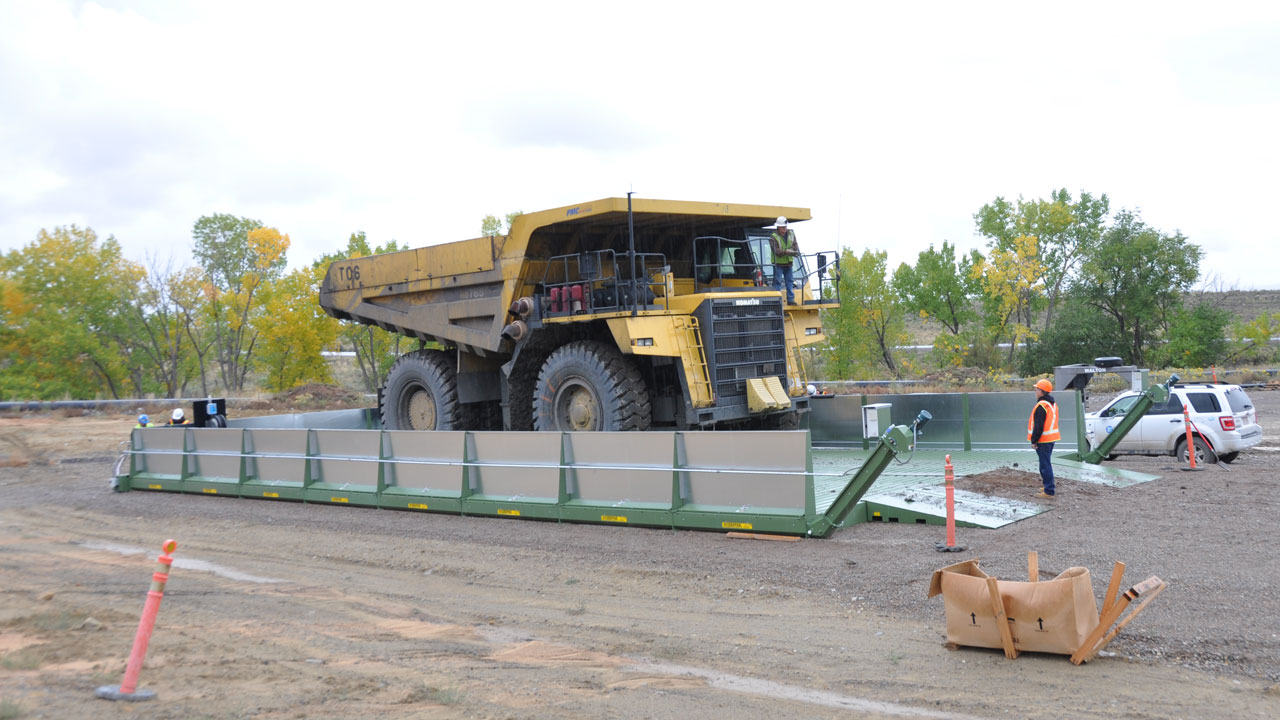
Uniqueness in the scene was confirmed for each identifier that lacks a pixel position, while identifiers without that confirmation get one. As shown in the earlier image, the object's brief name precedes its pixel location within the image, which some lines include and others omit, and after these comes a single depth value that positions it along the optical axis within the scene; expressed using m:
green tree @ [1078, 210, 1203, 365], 41.91
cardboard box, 6.10
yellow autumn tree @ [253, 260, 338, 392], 44.69
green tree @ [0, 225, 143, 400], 42.12
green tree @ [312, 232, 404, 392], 46.44
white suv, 16.34
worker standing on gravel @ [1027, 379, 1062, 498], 11.37
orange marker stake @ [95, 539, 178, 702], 5.48
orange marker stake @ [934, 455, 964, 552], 9.14
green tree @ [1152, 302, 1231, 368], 38.97
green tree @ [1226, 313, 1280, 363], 40.44
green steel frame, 10.17
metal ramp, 10.34
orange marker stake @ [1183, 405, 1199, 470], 15.55
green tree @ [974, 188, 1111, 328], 46.44
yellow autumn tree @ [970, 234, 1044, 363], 43.81
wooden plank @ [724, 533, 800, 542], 10.03
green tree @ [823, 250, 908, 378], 43.41
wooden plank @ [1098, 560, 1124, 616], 6.14
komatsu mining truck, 12.72
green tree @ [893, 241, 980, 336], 47.19
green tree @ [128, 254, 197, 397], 46.66
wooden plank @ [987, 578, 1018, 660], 6.25
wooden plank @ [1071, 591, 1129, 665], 6.04
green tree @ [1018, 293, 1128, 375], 40.28
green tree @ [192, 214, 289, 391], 47.19
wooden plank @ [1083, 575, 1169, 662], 6.15
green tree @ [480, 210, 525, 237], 46.34
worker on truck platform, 14.24
